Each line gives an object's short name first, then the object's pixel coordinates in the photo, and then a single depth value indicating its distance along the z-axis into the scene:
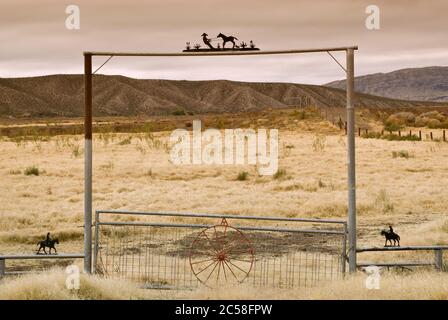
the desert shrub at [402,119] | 64.72
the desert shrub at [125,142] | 45.06
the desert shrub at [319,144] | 38.45
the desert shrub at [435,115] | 66.75
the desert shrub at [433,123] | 60.74
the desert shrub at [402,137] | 45.81
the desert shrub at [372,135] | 48.42
